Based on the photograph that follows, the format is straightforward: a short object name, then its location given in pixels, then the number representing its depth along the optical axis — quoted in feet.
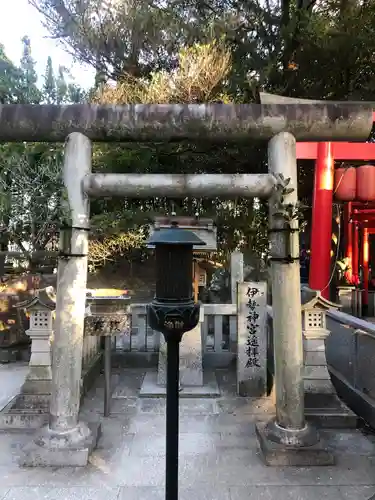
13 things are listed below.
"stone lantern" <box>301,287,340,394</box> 15.44
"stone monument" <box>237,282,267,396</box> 17.98
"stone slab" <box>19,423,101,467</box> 11.32
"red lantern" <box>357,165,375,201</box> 30.14
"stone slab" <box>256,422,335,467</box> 11.41
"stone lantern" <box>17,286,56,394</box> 15.57
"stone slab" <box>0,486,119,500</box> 9.95
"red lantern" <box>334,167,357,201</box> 30.68
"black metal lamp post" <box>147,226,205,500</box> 7.43
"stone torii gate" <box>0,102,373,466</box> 11.91
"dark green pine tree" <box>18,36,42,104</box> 41.04
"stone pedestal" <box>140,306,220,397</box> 18.38
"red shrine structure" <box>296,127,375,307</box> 29.25
